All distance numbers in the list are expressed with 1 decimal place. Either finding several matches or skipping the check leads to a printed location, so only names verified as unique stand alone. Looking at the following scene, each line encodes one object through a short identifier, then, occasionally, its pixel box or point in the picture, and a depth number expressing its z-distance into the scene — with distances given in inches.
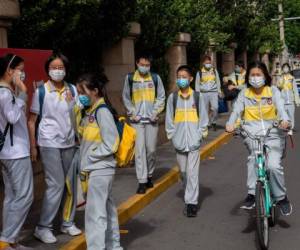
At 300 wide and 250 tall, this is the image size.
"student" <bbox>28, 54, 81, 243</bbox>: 226.5
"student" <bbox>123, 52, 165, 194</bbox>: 316.2
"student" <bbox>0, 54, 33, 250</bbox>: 206.4
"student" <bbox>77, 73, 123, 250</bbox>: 199.5
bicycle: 217.9
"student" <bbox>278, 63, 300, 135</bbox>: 547.8
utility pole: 1468.0
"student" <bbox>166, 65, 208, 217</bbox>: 279.0
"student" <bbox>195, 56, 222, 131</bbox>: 578.6
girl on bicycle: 241.4
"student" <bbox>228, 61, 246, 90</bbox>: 574.2
